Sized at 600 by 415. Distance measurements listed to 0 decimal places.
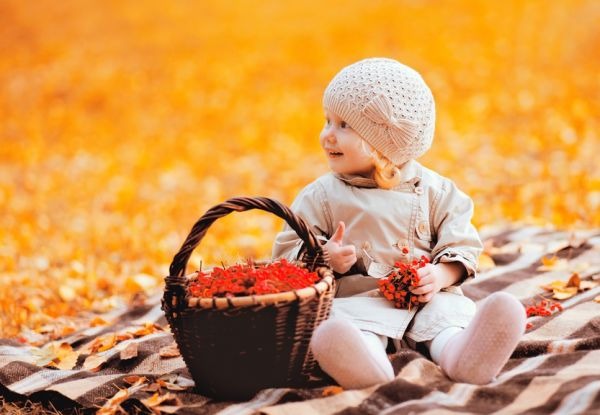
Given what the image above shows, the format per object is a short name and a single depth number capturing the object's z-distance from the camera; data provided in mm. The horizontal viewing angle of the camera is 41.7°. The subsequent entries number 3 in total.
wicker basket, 2287
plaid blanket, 2236
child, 2676
